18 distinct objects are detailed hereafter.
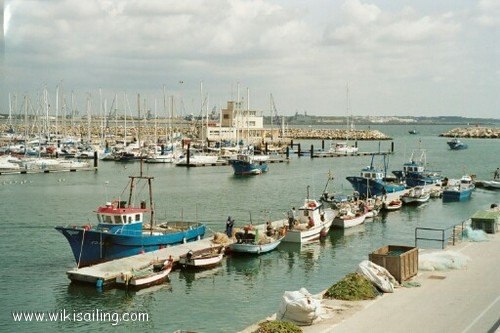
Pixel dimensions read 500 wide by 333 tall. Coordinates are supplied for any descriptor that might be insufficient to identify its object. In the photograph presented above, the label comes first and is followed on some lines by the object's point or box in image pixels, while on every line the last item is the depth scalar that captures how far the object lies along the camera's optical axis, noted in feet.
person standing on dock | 138.72
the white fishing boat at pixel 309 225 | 142.61
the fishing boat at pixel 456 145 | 578.25
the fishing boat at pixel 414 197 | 216.33
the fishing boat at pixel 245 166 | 322.14
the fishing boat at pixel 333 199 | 189.67
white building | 507.71
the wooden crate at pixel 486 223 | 129.90
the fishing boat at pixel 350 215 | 165.99
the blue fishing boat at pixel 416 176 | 261.24
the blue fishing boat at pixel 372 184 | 222.48
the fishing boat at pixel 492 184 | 272.10
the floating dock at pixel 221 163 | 369.79
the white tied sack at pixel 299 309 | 68.59
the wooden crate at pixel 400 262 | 86.69
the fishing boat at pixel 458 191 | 233.14
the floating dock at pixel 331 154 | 453.17
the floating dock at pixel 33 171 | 308.19
